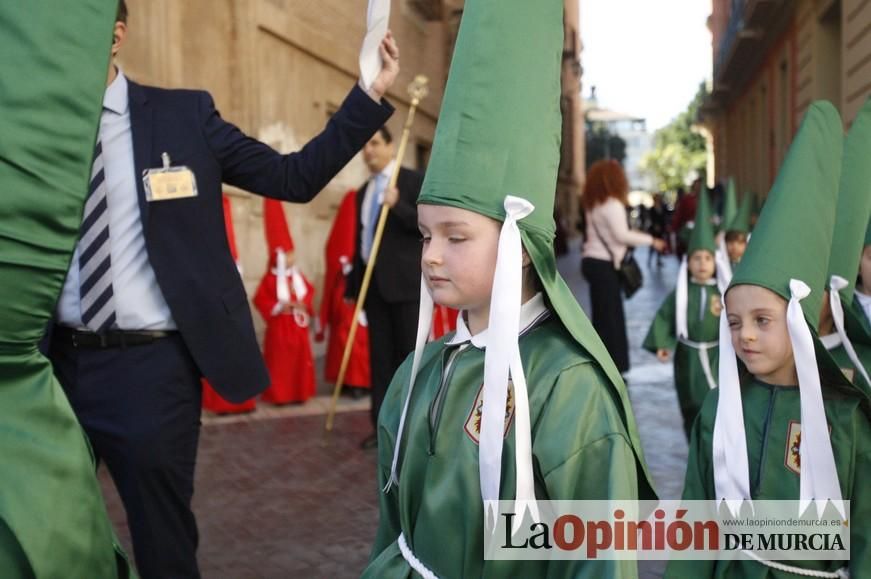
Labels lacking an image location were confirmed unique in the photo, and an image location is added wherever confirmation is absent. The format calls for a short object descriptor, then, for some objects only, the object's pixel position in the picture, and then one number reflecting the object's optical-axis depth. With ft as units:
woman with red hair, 26.22
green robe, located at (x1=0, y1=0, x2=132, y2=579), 4.61
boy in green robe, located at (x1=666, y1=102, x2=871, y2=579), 9.65
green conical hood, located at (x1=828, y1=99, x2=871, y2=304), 12.10
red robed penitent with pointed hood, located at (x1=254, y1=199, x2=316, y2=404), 27.12
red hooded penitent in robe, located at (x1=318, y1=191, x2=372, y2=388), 27.43
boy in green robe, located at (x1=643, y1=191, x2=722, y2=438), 19.92
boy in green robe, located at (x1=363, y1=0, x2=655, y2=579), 6.35
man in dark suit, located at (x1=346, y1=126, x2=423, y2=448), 20.36
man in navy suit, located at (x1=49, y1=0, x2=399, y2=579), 9.50
